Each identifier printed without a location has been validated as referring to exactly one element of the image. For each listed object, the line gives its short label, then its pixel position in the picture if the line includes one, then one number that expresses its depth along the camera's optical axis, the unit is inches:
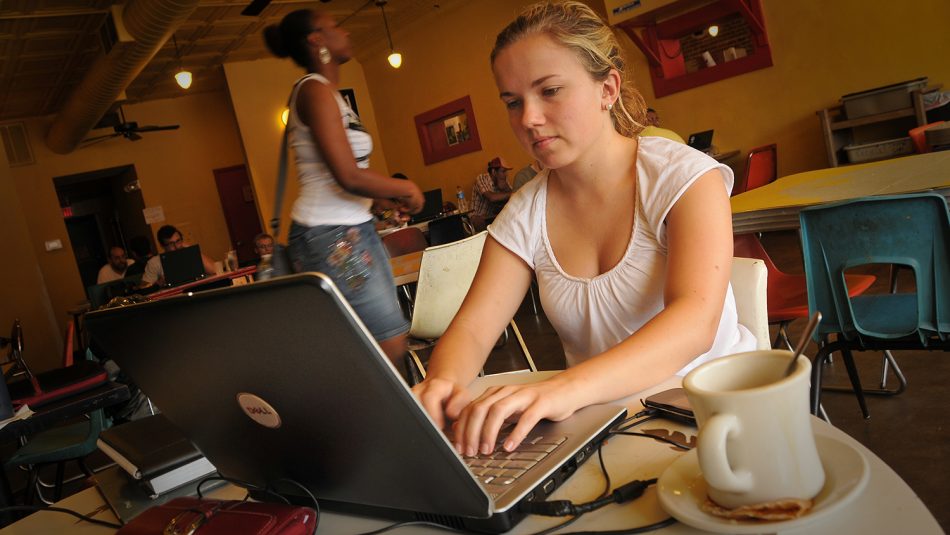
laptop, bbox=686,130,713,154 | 288.5
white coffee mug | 21.5
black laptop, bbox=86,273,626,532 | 23.0
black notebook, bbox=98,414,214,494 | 39.8
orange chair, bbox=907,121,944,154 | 165.5
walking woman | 86.4
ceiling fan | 389.7
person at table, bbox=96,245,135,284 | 336.5
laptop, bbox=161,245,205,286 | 266.2
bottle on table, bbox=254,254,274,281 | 93.5
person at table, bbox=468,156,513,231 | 302.5
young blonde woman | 42.3
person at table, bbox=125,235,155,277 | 298.7
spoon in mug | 22.2
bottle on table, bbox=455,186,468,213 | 351.7
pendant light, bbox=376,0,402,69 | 369.1
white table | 21.6
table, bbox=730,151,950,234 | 90.3
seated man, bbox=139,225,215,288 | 286.4
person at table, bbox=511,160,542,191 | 258.5
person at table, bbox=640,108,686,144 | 125.7
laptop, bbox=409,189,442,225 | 346.3
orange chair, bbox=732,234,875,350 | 94.9
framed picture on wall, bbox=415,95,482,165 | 395.5
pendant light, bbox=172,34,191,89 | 322.0
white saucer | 21.3
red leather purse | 27.5
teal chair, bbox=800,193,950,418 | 75.0
